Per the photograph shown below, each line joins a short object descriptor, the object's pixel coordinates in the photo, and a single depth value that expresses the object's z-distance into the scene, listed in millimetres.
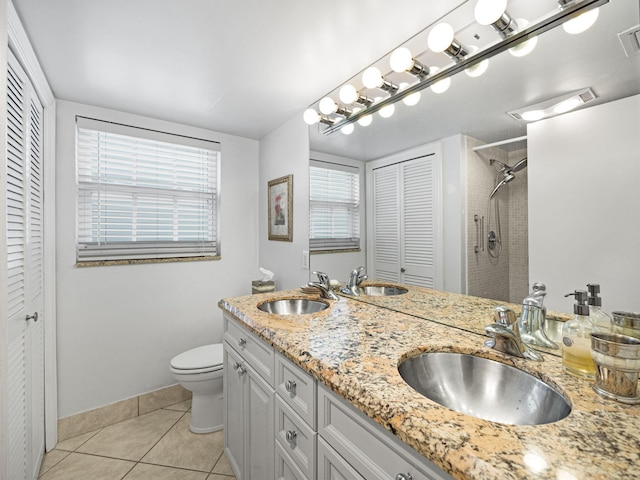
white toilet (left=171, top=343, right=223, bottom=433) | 1966
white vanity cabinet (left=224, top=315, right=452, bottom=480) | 693
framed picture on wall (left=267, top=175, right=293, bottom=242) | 2379
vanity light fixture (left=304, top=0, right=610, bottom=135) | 994
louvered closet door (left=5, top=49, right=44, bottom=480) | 1308
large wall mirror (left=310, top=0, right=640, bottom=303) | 887
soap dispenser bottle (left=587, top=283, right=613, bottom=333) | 840
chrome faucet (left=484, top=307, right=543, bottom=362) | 917
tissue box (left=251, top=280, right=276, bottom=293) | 2494
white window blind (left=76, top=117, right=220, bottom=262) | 2145
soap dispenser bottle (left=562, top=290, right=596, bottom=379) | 786
